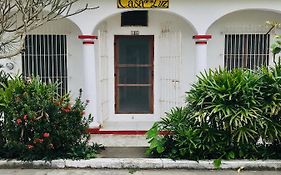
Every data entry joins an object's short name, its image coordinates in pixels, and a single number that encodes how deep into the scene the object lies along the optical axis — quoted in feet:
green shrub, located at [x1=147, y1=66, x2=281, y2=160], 19.89
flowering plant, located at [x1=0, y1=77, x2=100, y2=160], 19.89
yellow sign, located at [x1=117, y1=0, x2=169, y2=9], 27.02
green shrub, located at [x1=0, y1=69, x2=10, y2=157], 20.80
